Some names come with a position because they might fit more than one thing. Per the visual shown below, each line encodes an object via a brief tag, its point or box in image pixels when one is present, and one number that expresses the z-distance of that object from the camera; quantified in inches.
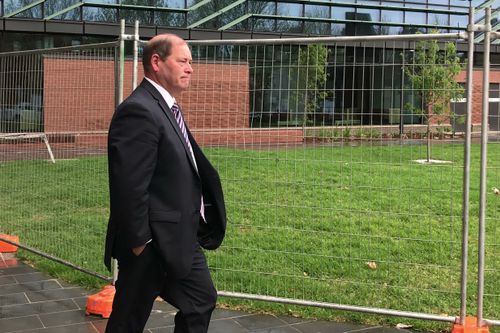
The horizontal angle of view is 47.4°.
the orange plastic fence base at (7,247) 242.7
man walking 101.6
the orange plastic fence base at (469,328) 155.6
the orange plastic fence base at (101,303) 175.3
